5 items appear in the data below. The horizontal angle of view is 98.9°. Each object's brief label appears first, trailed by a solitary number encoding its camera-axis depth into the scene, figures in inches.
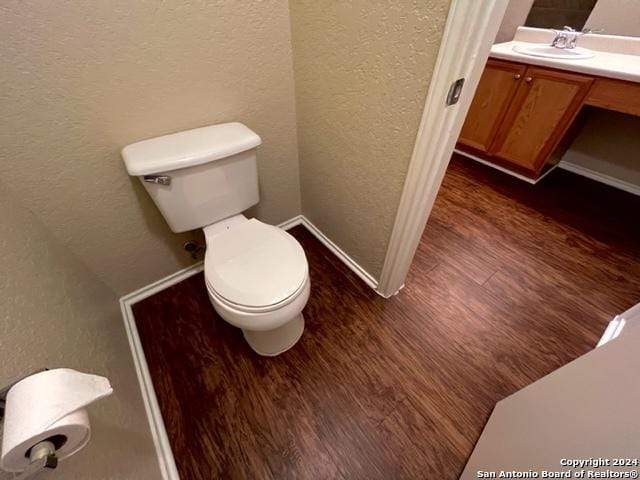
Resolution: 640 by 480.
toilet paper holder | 13.3
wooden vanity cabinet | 62.3
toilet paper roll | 12.7
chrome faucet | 67.1
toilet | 34.4
